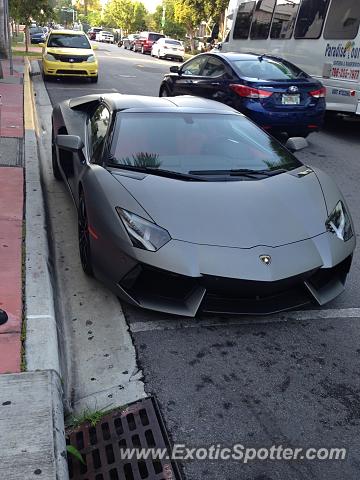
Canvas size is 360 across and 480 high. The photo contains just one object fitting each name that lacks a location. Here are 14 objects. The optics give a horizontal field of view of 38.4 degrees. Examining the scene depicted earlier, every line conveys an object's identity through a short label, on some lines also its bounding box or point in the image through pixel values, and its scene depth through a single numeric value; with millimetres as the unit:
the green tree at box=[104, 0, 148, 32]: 85000
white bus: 9766
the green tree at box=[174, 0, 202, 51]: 41628
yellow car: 15891
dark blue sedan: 8398
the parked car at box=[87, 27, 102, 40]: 73938
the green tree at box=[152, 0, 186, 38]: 61500
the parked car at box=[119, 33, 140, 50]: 47781
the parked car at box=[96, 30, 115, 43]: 70075
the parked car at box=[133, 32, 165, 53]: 41312
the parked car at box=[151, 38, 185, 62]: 34250
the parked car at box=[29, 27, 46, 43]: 37812
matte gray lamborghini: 3256
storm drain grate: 2396
